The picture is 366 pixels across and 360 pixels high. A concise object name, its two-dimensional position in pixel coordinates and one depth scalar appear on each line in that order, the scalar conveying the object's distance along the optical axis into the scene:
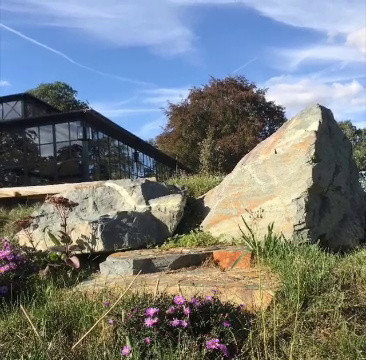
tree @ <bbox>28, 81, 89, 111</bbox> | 44.12
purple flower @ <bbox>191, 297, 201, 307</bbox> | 3.27
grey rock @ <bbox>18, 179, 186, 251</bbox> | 5.46
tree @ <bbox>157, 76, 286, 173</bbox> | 25.39
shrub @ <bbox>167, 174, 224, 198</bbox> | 7.63
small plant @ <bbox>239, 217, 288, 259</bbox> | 4.49
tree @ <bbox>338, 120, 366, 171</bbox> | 48.94
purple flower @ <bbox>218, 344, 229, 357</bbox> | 2.98
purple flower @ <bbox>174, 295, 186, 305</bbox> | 3.28
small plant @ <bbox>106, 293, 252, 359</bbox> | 3.00
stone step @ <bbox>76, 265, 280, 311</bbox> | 3.73
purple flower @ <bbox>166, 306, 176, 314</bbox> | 3.18
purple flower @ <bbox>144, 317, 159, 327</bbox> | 3.06
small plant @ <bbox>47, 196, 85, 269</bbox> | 5.07
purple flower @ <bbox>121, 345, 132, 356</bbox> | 2.85
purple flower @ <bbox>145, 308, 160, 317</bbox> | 3.11
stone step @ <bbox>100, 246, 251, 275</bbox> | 4.74
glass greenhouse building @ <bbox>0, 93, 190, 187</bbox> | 22.20
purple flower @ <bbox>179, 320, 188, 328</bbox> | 3.08
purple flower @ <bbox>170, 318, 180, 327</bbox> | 3.09
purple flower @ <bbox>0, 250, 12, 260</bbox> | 4.63
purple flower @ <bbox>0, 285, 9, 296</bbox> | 4.25
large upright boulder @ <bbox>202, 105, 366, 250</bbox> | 5.32
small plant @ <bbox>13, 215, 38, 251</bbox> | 5.41
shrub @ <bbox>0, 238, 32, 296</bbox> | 4.41
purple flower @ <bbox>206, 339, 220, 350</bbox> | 2.98
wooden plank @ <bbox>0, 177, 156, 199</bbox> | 8.14
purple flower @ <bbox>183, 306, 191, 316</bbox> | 3.18
